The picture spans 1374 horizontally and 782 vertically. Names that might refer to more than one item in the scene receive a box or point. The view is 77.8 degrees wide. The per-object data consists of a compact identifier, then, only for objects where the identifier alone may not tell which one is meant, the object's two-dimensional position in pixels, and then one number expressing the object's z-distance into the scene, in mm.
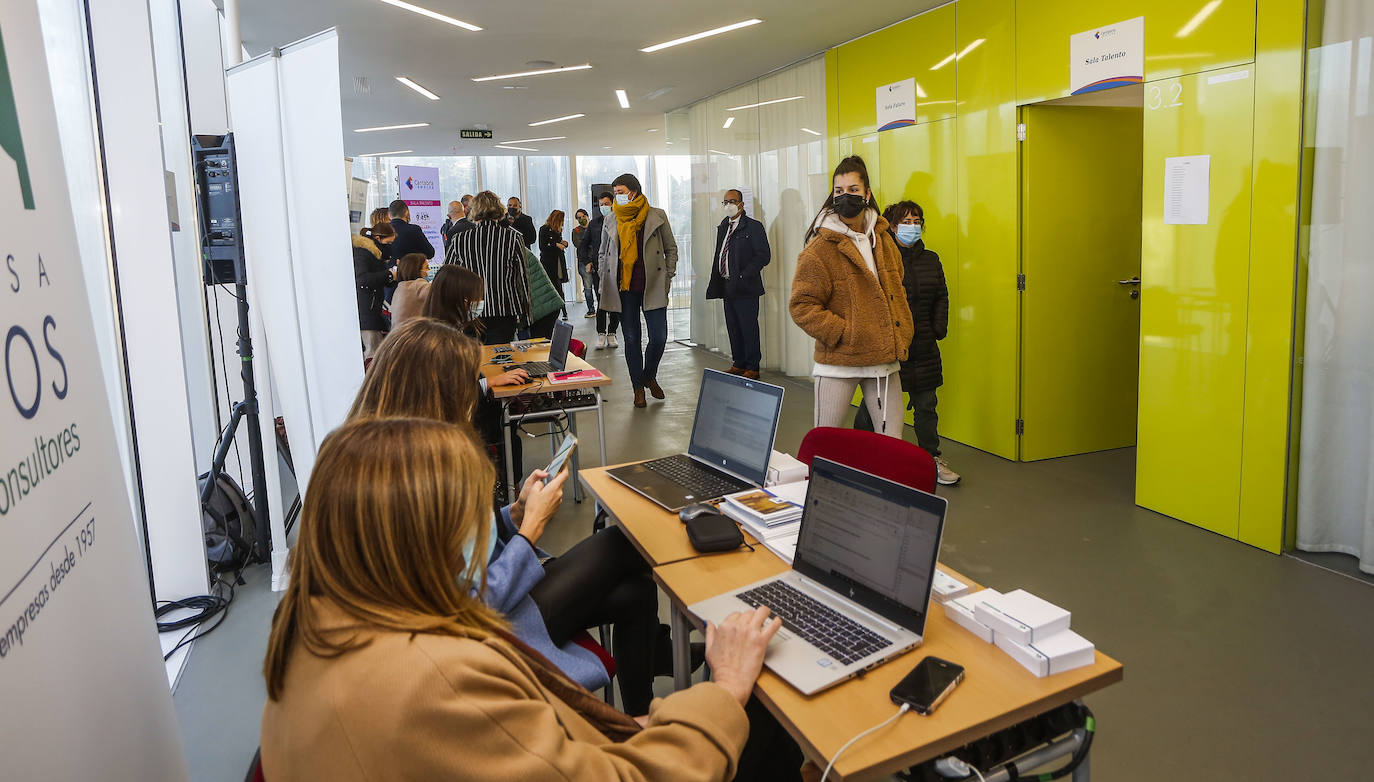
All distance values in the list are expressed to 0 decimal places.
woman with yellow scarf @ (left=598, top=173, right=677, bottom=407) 7145
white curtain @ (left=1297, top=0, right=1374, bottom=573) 3273
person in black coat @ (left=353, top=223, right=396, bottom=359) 6492
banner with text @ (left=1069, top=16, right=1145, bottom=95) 4062
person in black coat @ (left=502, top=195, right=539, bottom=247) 9625
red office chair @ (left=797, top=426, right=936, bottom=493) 2299
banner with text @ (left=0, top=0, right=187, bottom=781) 1153
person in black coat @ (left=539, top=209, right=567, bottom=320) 11047
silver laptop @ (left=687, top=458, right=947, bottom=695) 1502
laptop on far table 4469
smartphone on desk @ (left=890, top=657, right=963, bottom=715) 1348
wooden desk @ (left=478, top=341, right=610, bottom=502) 4039
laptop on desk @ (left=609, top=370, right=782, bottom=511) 2398
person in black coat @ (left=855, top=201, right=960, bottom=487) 4734
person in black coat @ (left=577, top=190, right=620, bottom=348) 9914
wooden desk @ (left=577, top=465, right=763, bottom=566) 2025
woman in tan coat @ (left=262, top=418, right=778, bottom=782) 1022
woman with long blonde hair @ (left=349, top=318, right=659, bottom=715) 2043
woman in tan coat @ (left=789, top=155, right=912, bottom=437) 3818
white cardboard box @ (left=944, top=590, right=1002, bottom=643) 1575
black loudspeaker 3393
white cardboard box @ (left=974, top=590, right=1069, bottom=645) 1480
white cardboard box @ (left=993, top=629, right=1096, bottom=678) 1438
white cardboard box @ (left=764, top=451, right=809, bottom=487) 2461
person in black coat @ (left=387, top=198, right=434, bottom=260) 8523
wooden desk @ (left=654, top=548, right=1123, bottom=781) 1263
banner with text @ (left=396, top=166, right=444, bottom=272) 13031
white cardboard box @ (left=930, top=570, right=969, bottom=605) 1696
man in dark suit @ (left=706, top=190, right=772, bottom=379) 7559
